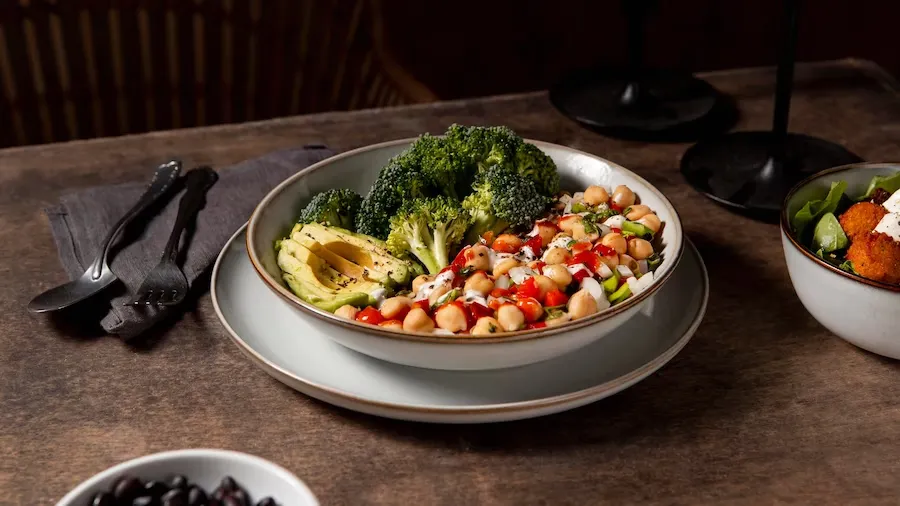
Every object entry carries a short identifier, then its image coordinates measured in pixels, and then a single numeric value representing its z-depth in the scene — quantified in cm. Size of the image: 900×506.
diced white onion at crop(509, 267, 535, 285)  116
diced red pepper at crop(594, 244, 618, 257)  118
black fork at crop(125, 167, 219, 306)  128
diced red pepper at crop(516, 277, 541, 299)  111
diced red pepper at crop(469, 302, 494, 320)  109
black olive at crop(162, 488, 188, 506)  80
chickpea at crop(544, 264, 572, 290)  112
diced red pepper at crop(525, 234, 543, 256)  125
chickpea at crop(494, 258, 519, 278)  118
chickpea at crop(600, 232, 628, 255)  119
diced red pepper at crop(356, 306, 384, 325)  110
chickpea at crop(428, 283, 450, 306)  114
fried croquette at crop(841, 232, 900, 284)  107
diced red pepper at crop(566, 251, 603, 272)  116
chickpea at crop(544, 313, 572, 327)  104
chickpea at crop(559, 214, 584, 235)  128
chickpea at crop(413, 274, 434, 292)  119
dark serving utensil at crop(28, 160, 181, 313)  128
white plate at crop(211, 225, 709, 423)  101
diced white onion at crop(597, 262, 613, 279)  115
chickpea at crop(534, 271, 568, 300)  111
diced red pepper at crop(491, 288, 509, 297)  113
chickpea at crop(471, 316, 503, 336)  105
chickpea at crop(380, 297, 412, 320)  111
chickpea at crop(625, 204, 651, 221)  128
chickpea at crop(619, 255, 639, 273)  118
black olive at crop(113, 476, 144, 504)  81
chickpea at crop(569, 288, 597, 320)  107
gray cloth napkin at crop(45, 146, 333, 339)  130
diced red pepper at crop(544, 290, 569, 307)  110
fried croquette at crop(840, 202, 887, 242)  115
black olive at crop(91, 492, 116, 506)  80
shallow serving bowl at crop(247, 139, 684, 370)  101
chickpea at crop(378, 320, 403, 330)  108
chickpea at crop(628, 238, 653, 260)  121
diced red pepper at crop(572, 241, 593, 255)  120
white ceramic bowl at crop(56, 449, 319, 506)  81
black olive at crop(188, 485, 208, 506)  81
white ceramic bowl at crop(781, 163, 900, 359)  106
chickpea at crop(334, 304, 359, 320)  110
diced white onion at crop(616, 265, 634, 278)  117
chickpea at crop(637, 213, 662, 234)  126
